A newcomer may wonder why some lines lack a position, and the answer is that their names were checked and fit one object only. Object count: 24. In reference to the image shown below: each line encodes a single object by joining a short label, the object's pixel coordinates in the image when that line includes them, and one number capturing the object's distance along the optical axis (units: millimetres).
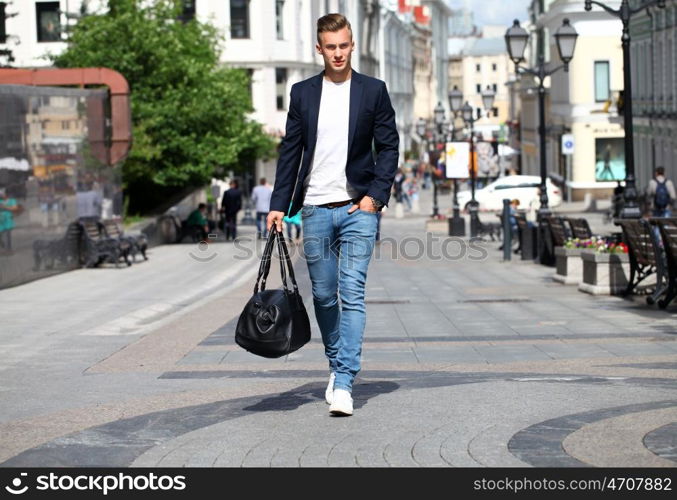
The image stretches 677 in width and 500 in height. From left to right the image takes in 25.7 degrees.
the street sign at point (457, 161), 49688
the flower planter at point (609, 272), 16641
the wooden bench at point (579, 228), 21656
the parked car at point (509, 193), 55594
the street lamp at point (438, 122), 51188
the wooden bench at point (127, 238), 27156
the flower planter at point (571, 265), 19016
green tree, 39344
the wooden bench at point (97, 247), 25469
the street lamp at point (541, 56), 25078
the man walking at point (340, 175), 7168
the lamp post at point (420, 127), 61631
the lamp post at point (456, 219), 42053
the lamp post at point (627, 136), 18656
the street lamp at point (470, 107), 45719
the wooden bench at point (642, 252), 14352
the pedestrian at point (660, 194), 36469
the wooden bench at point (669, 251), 13617
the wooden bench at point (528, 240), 26734
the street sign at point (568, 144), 56844
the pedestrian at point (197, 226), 39938
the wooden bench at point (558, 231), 22500
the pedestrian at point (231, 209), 40812
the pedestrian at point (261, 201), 36094
